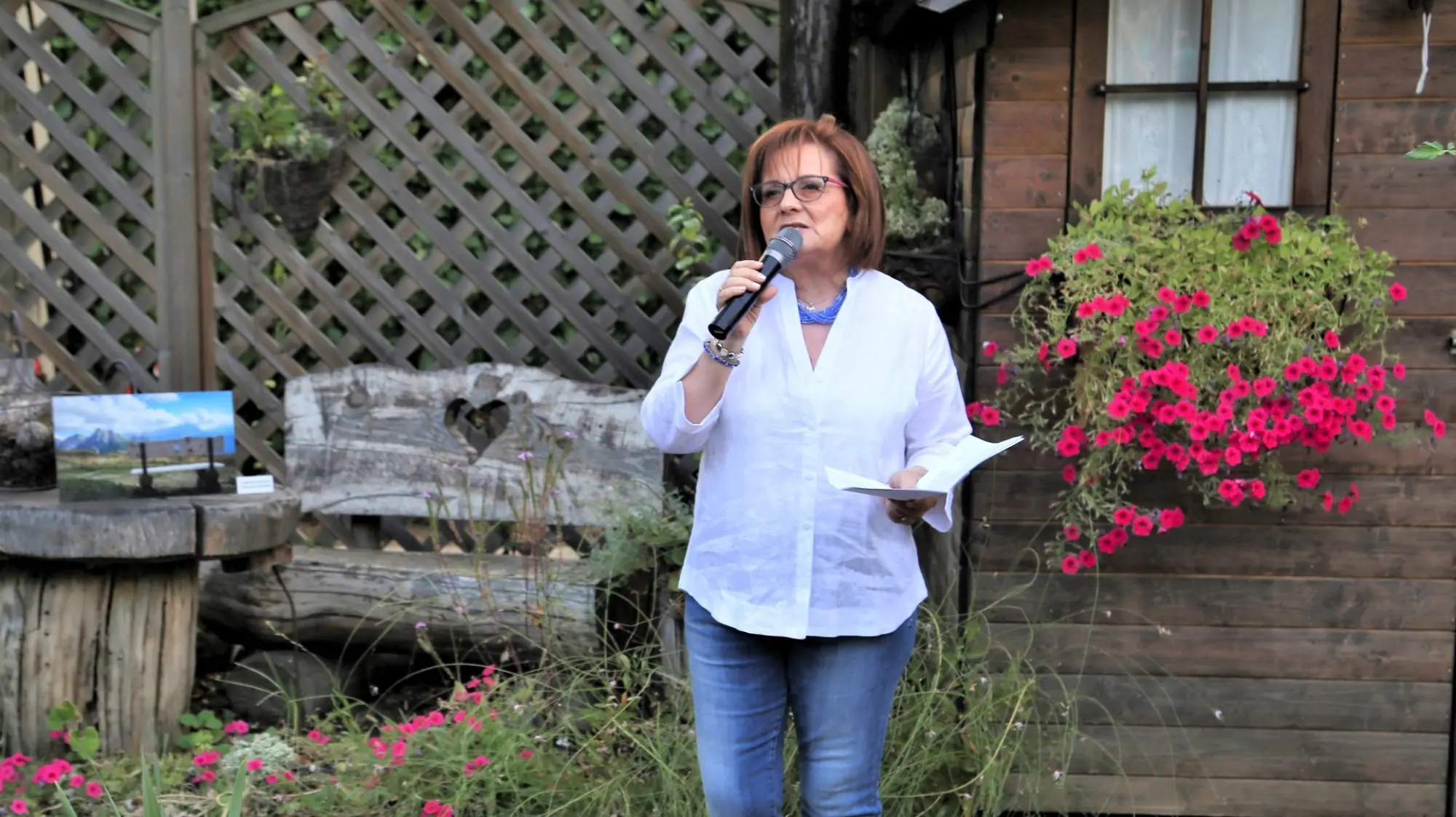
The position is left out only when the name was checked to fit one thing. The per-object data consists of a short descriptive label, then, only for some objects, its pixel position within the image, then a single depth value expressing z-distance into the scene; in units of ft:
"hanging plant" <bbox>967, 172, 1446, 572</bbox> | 8.16
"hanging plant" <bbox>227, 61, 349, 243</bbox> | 13.00
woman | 6.40
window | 8.79
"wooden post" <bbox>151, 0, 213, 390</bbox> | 13.07
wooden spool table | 10.49
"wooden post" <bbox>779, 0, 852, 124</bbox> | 11.50
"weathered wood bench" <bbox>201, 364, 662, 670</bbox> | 11.47
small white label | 11.30
